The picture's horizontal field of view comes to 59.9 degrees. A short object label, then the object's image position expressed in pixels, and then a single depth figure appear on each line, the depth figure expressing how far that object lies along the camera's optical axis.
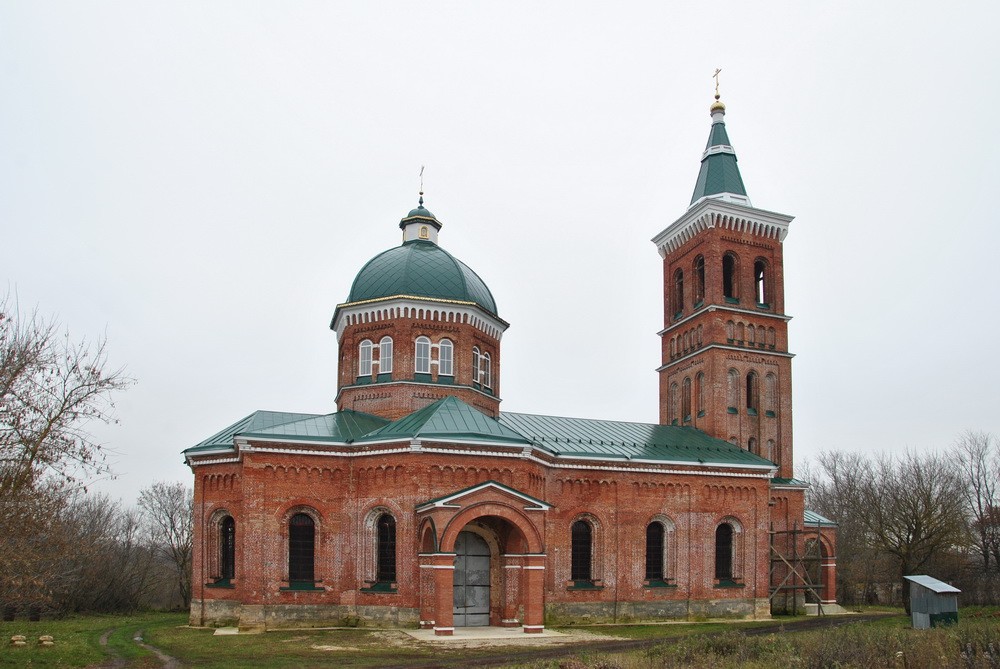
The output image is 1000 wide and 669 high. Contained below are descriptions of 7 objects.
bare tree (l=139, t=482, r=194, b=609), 47.00
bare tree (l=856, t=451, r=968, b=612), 36.09
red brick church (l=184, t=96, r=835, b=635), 26.92
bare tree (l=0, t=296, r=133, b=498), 16.39
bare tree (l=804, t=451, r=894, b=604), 47.19
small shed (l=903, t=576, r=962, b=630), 24.52
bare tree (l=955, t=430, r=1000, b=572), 41.16
